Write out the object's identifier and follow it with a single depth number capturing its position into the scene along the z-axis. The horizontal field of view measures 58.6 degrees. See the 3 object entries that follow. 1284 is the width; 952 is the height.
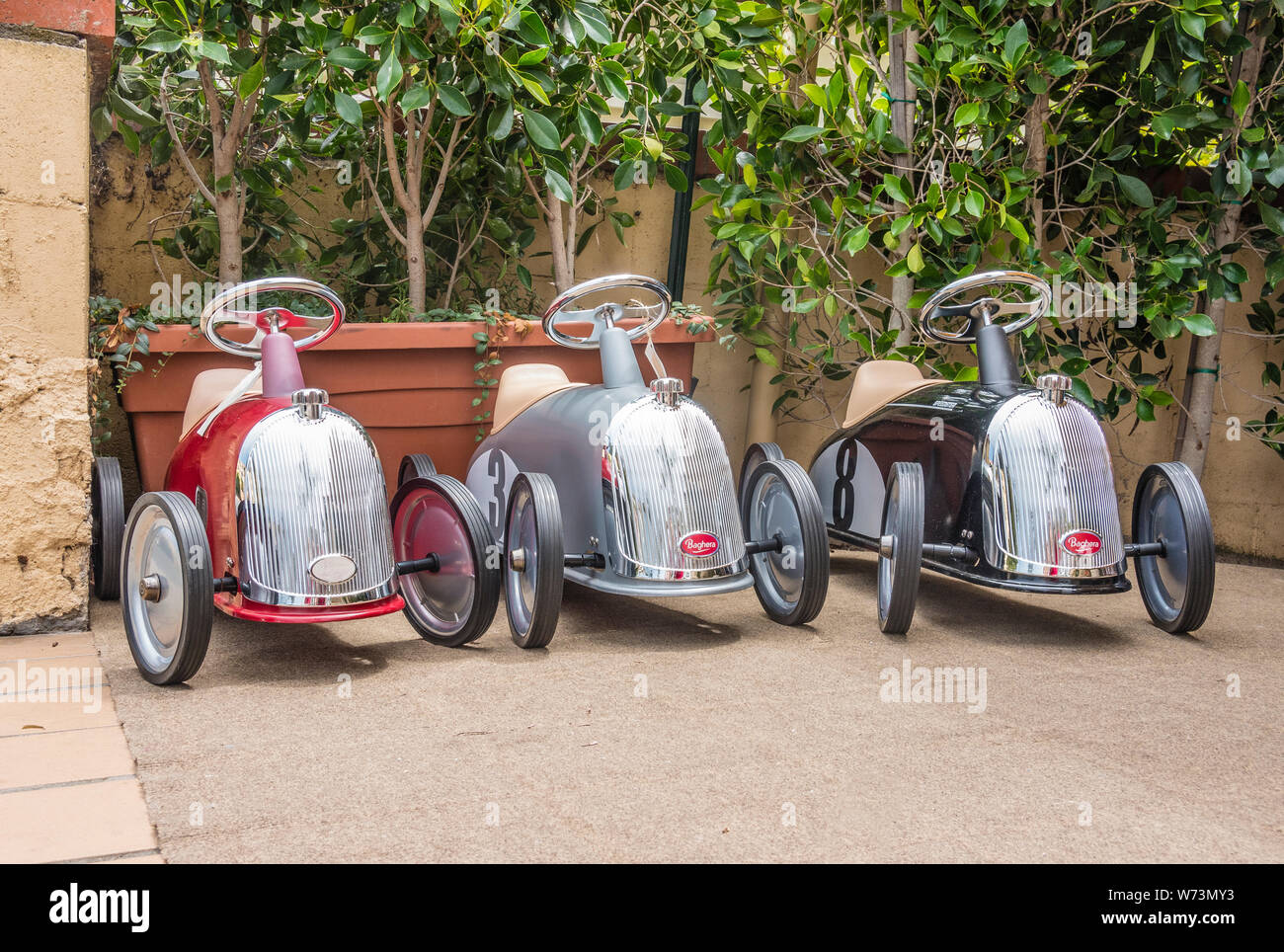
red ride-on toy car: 2.47
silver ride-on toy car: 2.84
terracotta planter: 3.42
